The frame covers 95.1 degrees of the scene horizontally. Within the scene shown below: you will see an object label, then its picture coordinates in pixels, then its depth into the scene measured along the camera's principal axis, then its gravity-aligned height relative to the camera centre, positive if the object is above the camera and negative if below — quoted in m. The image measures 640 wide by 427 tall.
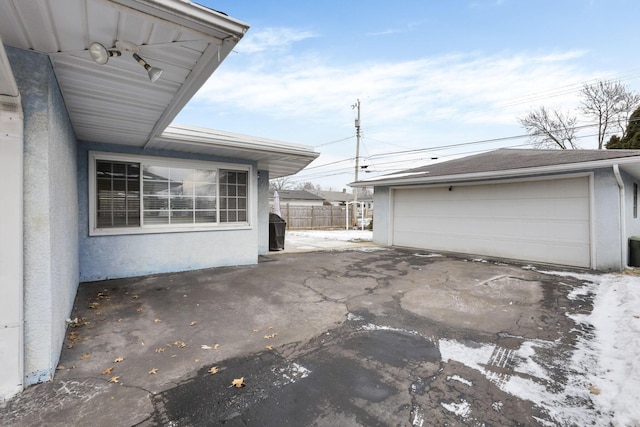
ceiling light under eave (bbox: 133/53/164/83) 2.20 +1.14
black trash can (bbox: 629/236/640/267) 6.95 -0.95
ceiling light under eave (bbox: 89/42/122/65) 2.06 +1.14
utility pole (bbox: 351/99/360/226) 22.43 +6.09
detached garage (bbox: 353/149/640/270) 6.89 +0.15
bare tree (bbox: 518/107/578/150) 20.62 +6.09
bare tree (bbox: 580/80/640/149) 17.52 +6.79
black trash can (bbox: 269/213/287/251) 9.68 -0.76
